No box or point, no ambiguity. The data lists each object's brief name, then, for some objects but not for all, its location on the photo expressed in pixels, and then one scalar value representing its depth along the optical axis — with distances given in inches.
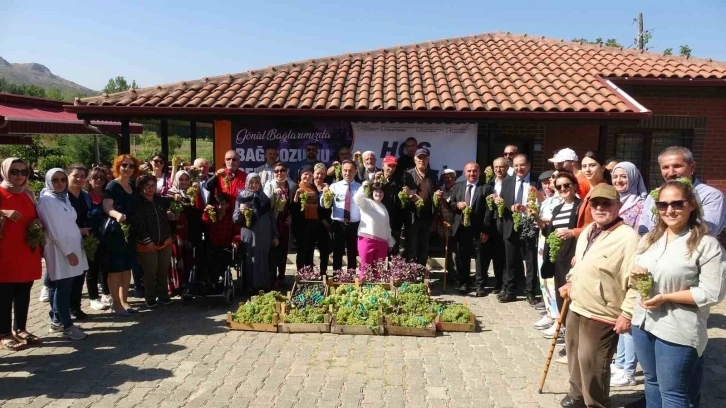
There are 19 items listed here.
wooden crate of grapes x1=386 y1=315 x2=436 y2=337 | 235.1
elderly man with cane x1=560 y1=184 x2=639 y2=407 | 141.9
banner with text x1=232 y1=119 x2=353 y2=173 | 376.2
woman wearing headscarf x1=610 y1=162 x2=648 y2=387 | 187.0
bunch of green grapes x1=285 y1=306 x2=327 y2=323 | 242.8
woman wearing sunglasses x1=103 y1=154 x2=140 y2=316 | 252.5
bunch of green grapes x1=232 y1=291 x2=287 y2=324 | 243.6
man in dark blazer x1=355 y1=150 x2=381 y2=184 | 304.5
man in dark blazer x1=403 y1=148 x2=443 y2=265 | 300.7
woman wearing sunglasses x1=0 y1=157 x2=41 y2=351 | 203.9
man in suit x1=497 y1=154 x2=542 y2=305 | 281.9
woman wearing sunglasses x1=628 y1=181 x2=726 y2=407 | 123.0
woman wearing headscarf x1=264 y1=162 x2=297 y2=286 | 289.7
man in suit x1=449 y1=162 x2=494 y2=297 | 297.0
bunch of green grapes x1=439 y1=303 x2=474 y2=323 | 245.8
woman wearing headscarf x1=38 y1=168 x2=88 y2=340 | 219.1
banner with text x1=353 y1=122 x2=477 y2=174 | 373.7
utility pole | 1115.3
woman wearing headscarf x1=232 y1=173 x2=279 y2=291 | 279.0
